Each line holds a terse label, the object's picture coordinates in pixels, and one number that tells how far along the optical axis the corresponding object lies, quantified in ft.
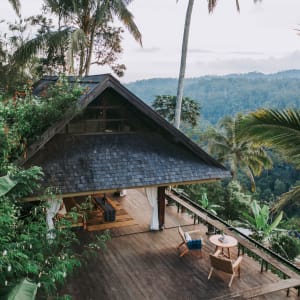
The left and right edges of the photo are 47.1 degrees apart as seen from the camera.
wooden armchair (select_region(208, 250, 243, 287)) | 23.65
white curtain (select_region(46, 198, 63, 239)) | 28.04
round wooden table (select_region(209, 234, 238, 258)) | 26.61
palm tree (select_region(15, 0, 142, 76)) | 46.57
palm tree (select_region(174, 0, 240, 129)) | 45.94
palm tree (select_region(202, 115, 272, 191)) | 73.46
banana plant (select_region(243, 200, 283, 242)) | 40.45
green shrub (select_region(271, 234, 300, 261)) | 42.09
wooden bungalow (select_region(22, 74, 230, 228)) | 27.20
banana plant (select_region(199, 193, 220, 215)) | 43.45
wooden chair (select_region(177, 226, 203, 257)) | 27.89
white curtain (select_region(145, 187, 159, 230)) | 32.24
